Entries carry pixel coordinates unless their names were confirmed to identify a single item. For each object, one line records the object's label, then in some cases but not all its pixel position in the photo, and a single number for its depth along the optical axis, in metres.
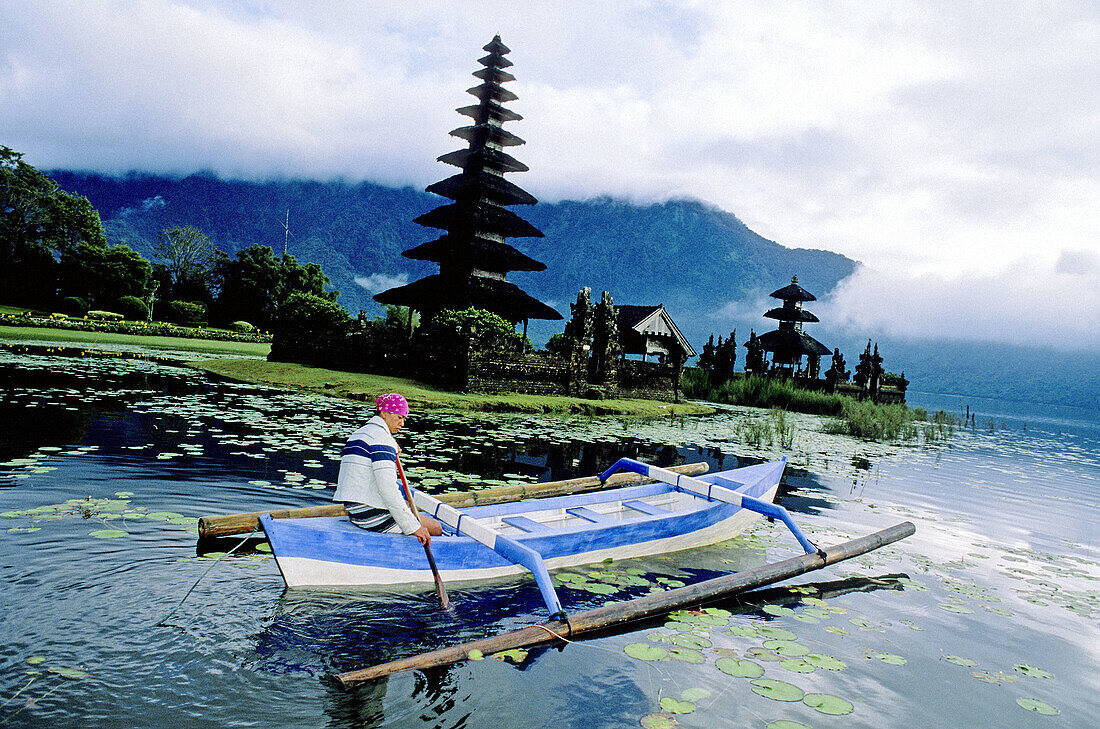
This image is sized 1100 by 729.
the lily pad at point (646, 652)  4.80
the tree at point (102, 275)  52.00
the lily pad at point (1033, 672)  5.20
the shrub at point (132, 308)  49.69
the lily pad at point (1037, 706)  4.57
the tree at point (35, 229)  52.81
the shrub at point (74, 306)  48.06
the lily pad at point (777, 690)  4.32
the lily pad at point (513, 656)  4.72
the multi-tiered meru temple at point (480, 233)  32.03
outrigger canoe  5.11
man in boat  5.18
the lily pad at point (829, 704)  4.27
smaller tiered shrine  44.94
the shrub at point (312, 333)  27.64
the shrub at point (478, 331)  21.81
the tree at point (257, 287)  59.41
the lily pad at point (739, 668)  4.62
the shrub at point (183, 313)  54.41
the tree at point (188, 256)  65.25
